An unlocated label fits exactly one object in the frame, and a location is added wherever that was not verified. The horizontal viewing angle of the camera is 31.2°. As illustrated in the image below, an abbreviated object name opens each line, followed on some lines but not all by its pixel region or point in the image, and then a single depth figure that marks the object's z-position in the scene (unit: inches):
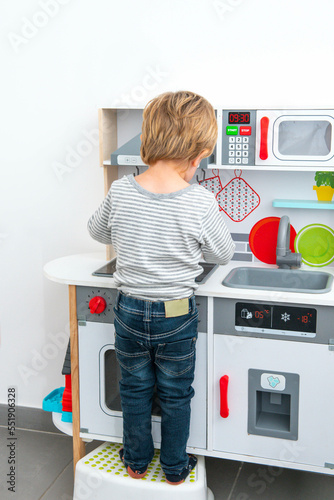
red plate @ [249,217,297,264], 83.7
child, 61.1
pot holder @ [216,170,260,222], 83.4
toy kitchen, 69.0
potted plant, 79.5
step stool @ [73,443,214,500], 69.8
